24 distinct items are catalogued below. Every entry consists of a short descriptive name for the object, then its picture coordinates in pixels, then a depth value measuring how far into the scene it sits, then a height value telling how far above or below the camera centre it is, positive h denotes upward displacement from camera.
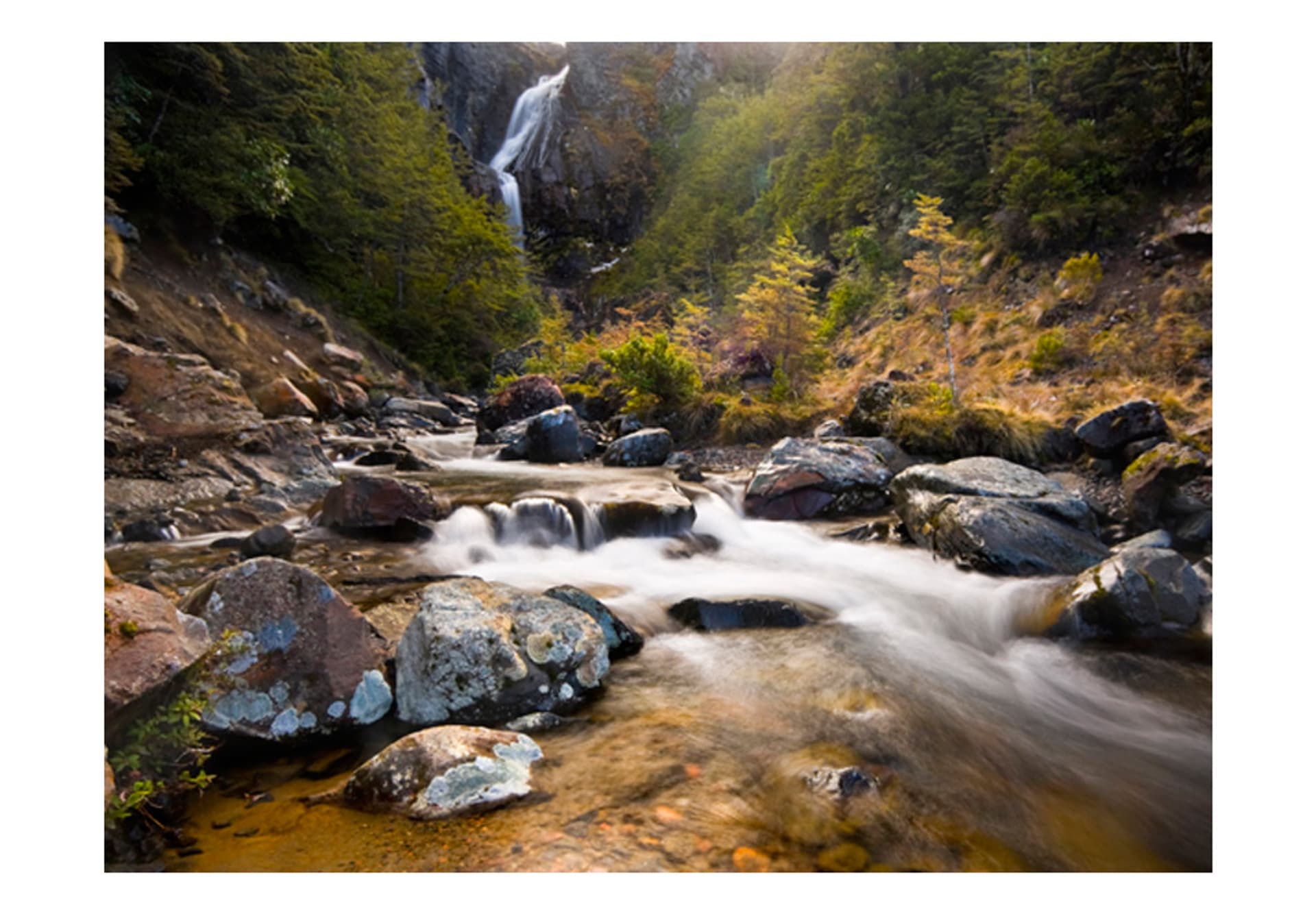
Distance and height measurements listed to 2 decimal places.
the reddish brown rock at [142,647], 2.15 -0.73
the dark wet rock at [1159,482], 6.36 -0.29
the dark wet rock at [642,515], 6.80 -0.68
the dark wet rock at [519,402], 14.42 +1.24
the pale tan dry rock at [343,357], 15.16 +2.45
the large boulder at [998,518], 5.52 -0.62
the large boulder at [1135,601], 4.36 -1.05
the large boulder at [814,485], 7.88 -0.40
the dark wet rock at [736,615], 4.69 -1.24
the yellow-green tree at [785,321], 13.02 +2.86
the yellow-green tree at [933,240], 9.79 +3.44
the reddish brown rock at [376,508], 6.39 -0.58
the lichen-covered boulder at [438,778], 2.33 -1.28
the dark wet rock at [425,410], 14.90 +1.09
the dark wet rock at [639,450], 11.16 +0.07
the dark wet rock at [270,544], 5.59 -0.83
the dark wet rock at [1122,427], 7.46 +0.33
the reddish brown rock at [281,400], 10.95 +0.98
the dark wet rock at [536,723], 3.07 -1.36
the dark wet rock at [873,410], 10.05 +0.73
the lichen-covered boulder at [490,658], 3.13 -1.09
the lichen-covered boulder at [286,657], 2.93 -1.03
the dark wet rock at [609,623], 4.19 -1.17
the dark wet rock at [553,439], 11.62 +0.28
